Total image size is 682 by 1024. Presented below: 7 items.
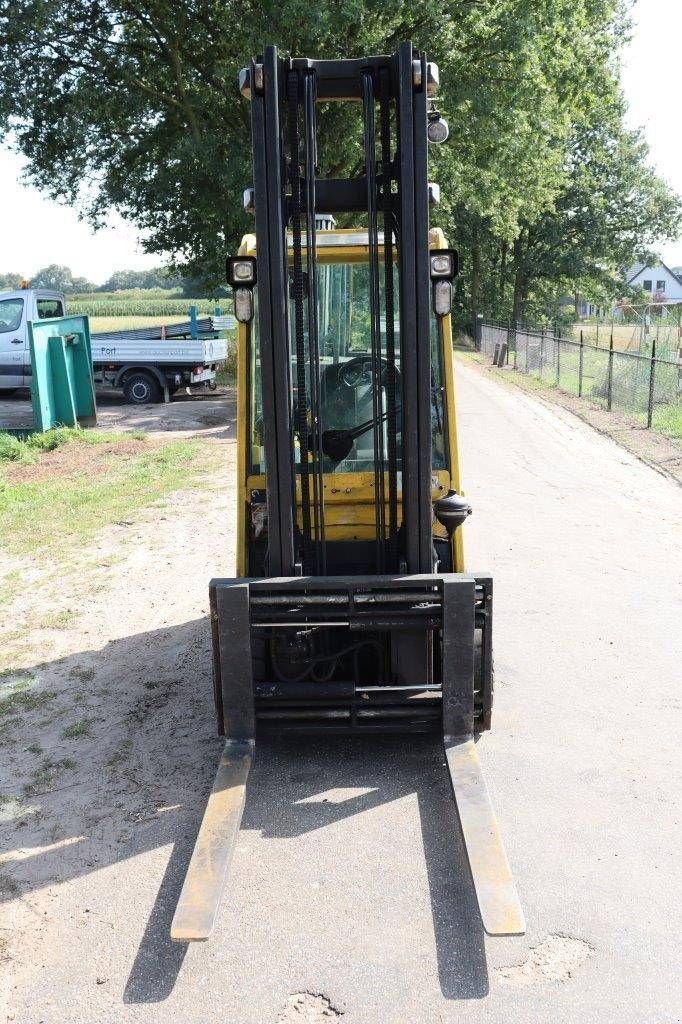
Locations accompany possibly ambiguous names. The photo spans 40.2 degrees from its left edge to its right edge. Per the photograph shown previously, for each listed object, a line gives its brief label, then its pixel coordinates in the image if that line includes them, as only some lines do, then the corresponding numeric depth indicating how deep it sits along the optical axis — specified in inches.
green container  637.9
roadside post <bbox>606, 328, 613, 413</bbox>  739.0
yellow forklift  179.6
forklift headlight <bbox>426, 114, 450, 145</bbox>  185.3
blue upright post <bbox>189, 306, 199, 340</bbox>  930.7
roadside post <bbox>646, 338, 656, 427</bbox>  621.6
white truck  789.9
